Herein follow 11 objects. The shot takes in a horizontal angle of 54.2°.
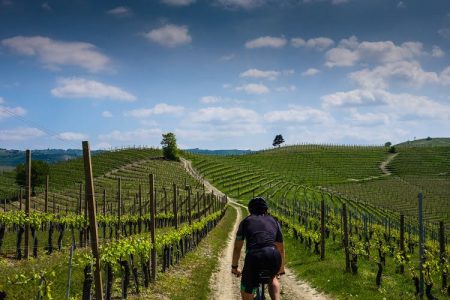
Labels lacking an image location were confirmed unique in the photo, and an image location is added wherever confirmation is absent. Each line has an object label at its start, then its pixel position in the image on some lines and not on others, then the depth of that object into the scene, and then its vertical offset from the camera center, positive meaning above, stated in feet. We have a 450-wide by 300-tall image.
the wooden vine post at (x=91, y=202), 38.75 -4.20
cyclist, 27.43 -6.01
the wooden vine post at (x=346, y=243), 63.26 -13.16
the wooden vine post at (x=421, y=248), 43.91 -9.45
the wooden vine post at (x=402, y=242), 67.18 -13.65
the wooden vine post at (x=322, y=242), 77.30 -15.29
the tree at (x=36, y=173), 249.14 -10.82
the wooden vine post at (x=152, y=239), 61.11 -12.06
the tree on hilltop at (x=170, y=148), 416.05 +6.59
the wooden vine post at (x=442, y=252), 54.19 -12.06
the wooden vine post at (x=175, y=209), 83.92 -10.55
